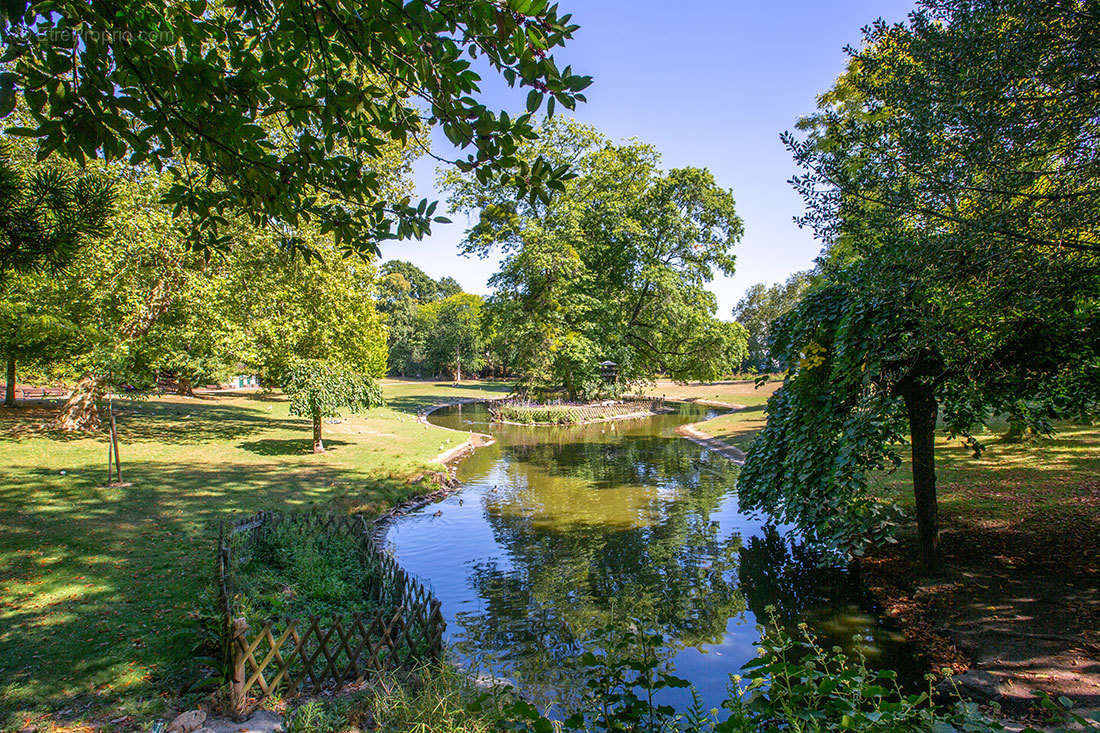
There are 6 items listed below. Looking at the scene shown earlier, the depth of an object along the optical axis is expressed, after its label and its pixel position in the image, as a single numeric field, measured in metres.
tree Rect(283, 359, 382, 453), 19.25
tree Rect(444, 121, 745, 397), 34.88
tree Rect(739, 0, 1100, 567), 5.98
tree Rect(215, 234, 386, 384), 19.77
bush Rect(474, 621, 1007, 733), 3.18
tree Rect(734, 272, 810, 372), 70.38
